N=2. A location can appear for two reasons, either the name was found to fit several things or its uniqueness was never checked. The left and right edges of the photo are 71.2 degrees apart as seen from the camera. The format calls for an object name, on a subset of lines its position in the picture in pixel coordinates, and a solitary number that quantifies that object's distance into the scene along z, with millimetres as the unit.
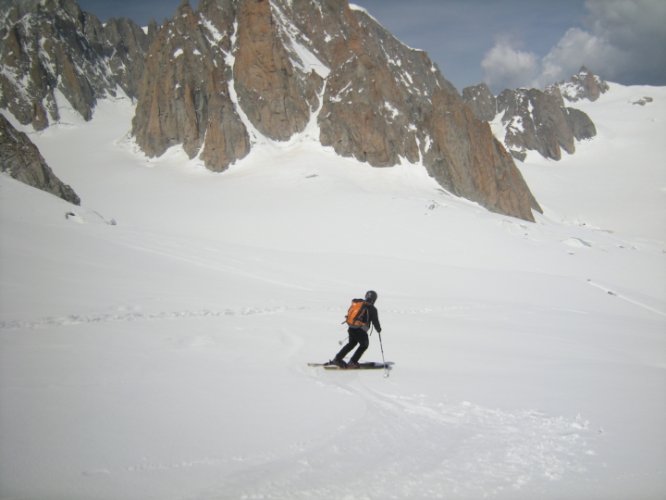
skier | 7875
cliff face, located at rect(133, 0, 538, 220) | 51344
